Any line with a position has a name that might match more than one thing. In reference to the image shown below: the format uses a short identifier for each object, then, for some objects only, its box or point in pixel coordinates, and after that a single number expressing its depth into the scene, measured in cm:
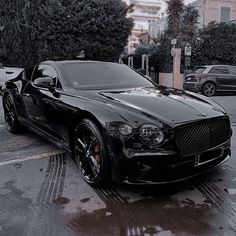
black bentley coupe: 361
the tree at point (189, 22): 2497
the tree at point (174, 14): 2578
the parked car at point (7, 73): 1456
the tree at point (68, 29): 2056
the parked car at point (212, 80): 1552
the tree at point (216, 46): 2280
